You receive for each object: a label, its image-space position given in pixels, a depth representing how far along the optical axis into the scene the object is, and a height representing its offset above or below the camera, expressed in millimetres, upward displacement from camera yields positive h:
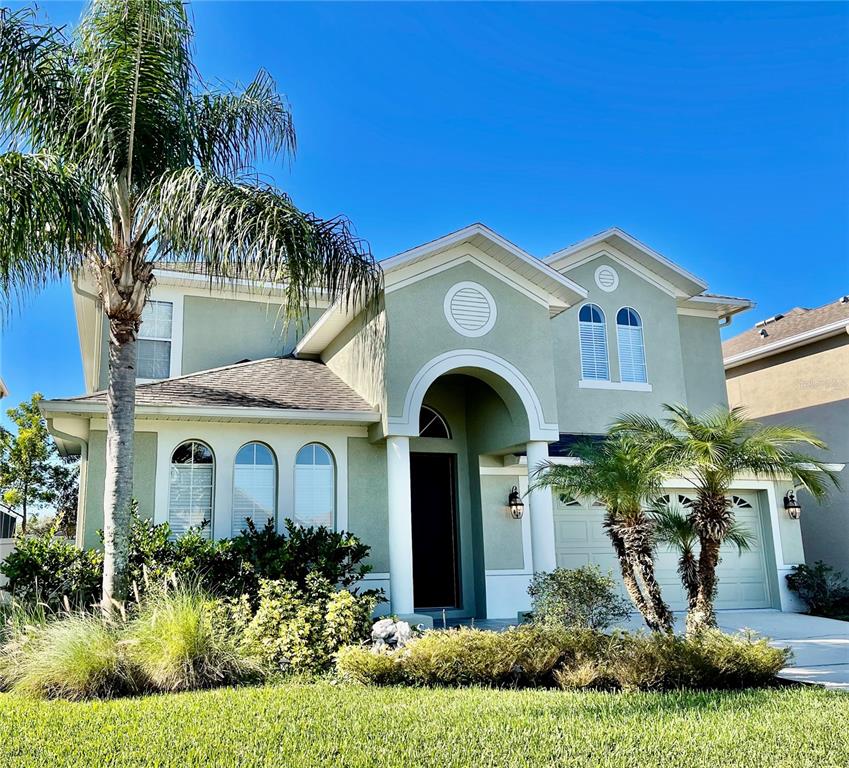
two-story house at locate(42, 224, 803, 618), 12531 +2297
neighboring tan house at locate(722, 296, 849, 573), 19453 +3973
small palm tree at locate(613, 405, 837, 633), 9477 +767
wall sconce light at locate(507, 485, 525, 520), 15031 +464
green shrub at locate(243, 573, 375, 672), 9539 -1236
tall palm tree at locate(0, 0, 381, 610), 9727 +4827
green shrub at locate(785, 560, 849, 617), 16719 -1631
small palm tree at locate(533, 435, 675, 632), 10086 +404
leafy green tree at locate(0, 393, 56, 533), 24672 +2753
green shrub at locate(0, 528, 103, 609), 10328 -463
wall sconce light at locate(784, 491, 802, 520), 17672 +335
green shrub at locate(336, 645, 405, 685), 8719 -1618
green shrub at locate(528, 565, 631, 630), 10680 -1110
